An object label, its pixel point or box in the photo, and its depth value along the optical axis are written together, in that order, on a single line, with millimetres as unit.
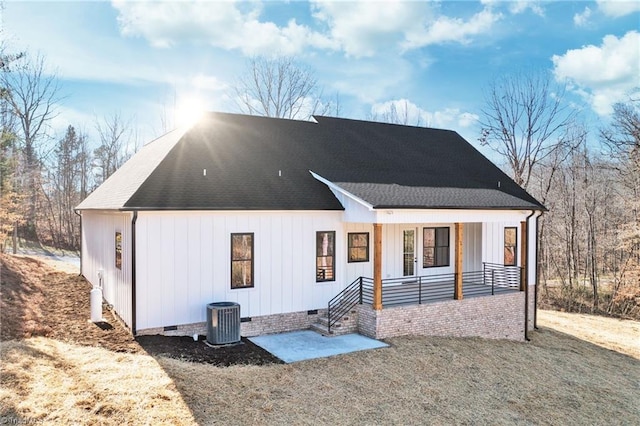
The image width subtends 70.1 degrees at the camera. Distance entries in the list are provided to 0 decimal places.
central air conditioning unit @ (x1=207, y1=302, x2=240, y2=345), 10531
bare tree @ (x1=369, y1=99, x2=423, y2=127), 36469
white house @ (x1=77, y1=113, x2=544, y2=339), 10969
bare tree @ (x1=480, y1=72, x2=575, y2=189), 28516
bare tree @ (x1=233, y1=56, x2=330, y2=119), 33375
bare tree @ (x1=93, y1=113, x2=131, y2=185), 40156
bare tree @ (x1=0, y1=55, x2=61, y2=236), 34375
